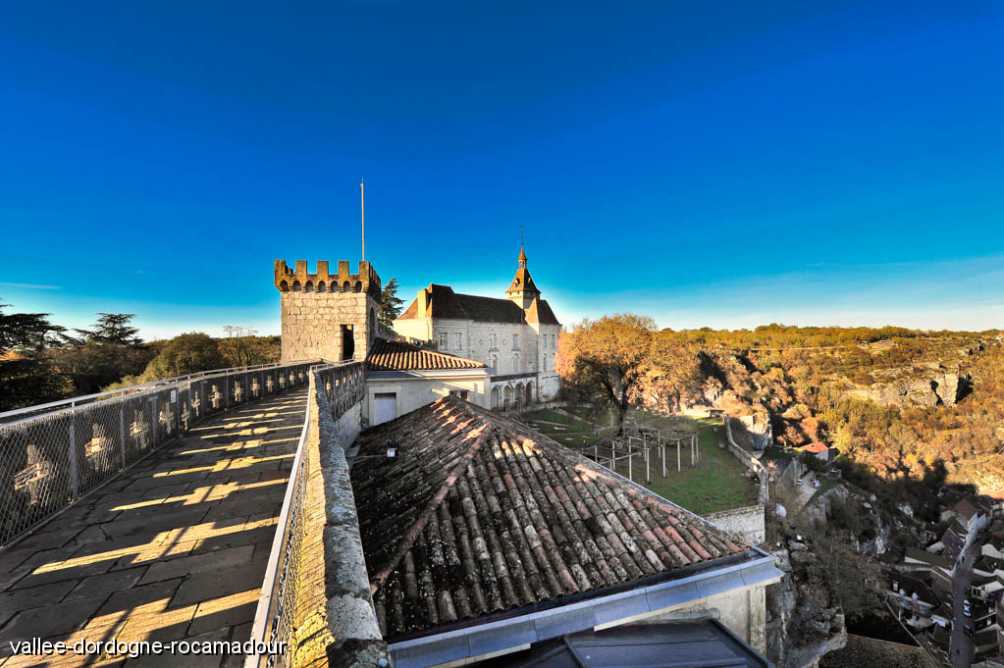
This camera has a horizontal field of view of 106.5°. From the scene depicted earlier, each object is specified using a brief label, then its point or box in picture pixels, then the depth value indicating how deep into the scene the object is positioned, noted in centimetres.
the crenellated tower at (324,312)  1845
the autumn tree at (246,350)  3600
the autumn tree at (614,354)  2697
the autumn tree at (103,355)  2842
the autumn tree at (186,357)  2784
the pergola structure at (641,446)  2125
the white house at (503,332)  4091
